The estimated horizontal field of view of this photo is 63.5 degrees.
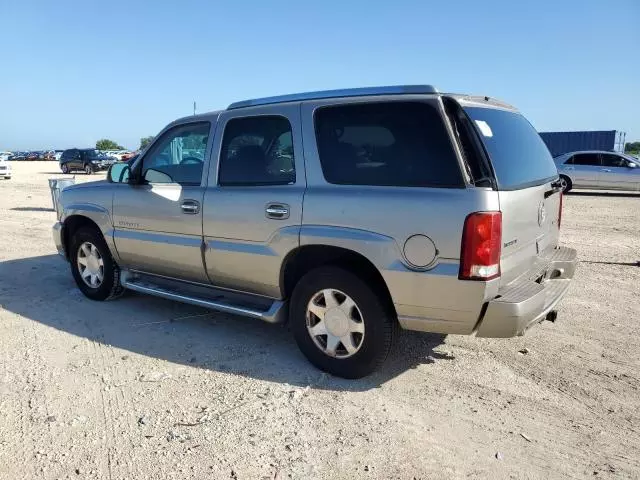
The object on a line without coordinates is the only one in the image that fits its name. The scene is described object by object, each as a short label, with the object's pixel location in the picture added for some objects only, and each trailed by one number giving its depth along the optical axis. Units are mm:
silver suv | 3186
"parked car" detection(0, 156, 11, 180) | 26000
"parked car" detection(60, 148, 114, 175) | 32719
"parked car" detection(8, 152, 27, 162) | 71312
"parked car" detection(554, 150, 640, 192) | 17562
